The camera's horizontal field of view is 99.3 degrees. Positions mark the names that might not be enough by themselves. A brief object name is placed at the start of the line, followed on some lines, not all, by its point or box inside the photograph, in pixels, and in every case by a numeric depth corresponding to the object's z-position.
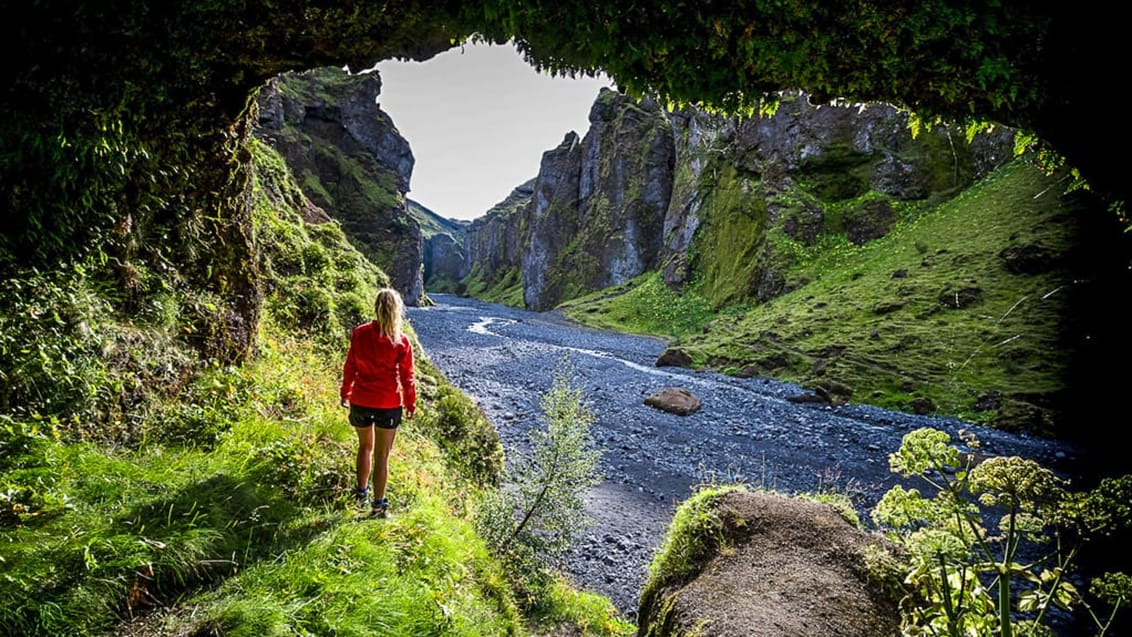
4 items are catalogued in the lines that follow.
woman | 5.41
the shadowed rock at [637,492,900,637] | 5.06
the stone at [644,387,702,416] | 18.39
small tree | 7.55
